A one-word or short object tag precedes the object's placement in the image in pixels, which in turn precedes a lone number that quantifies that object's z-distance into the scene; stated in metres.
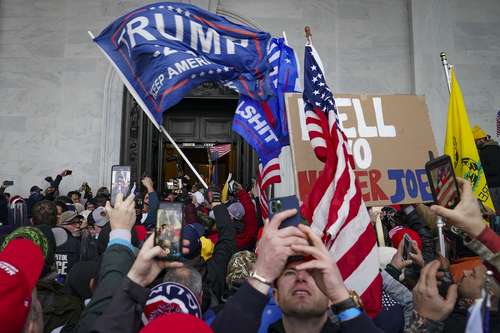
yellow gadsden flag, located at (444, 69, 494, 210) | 4.30
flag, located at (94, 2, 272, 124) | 5.04
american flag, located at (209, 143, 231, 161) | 10.04
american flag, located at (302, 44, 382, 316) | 2.96
